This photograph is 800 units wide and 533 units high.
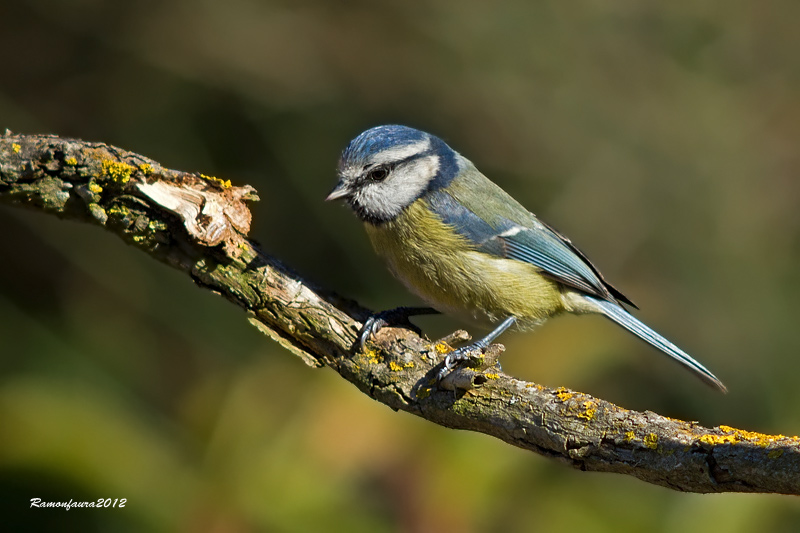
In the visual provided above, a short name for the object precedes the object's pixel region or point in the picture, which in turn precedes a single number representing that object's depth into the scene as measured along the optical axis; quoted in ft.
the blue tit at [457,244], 17.53
